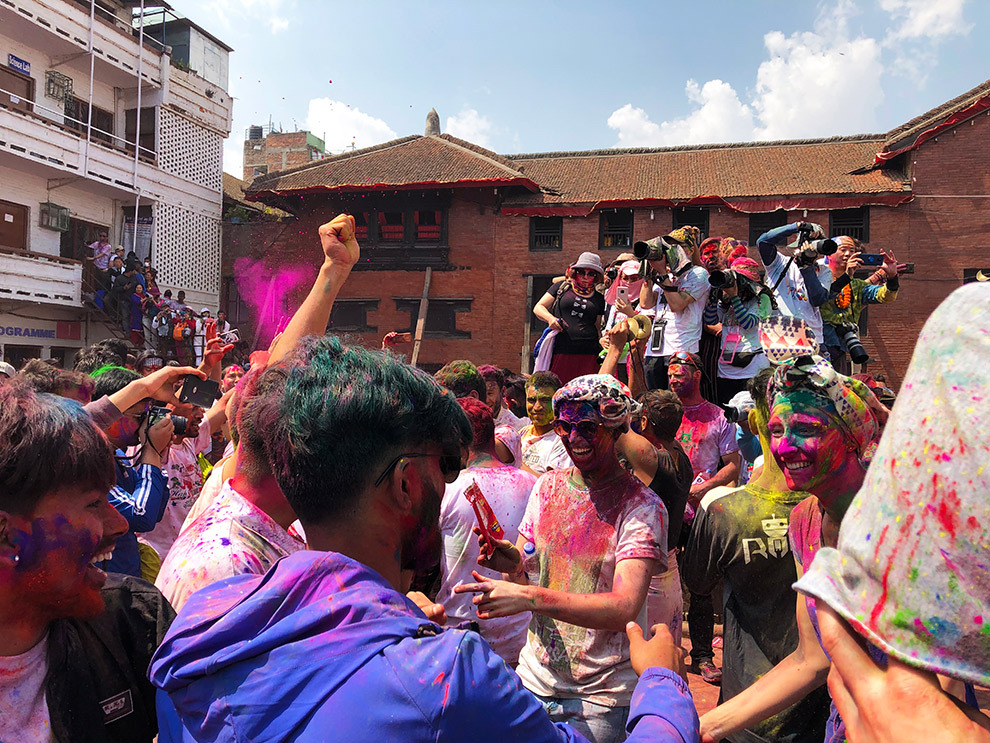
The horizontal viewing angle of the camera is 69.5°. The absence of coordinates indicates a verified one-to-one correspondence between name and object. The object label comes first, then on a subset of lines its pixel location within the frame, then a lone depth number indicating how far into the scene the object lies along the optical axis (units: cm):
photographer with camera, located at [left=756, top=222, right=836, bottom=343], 577
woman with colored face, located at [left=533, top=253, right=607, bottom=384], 720
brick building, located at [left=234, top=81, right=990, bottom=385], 2034
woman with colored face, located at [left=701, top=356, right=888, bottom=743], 213
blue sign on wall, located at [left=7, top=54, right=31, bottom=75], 1884
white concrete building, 1873
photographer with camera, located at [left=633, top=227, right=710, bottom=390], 561
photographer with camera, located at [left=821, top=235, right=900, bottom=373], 623
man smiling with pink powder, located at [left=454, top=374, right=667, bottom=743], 240
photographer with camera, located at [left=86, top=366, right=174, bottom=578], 311
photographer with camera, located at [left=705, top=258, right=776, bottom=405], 578
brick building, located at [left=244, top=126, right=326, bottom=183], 3938
